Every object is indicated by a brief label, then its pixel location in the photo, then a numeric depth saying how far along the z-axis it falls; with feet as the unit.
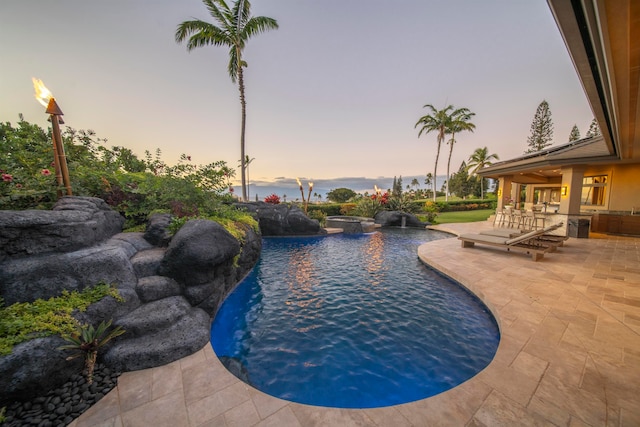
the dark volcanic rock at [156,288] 11.81
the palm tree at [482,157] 127.13
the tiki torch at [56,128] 13.42
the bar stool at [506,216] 40.20
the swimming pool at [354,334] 9.23
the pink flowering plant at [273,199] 46.52
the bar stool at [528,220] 35.40
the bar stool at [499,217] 43.80
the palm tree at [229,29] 40.29
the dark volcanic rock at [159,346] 9.20
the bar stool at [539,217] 34.58
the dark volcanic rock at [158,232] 15.90
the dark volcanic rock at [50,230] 9.62
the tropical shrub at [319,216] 54.37
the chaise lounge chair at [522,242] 23.41
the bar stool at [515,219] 37.81
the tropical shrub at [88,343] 8.25
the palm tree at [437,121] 83.66
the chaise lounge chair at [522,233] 26.86
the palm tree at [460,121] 83.76
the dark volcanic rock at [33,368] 6.98
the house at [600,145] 7.77
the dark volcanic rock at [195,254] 12.96
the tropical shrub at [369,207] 60.23
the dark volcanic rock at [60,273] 9.05
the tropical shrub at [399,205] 60.18
